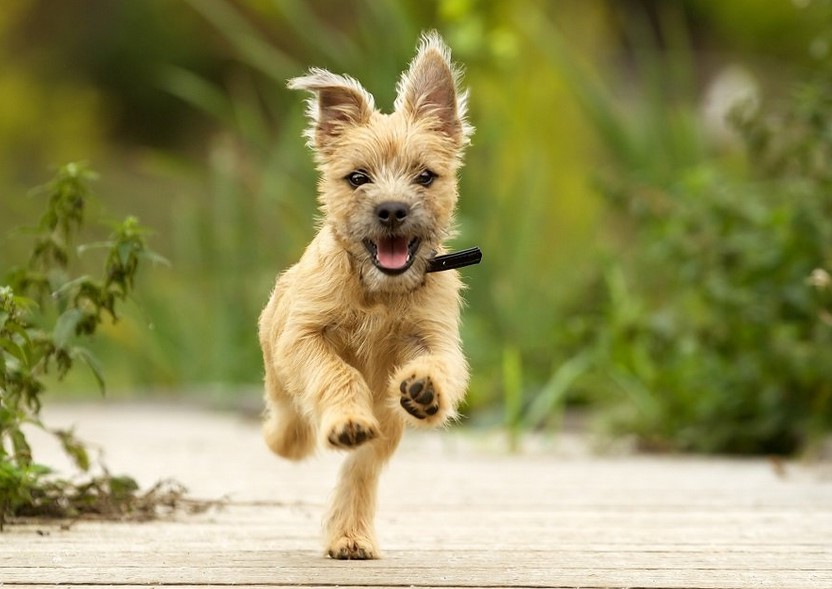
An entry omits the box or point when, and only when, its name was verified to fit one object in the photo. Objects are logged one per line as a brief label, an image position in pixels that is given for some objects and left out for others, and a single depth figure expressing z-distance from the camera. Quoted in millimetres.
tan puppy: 7187
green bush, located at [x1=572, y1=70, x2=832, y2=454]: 12883
